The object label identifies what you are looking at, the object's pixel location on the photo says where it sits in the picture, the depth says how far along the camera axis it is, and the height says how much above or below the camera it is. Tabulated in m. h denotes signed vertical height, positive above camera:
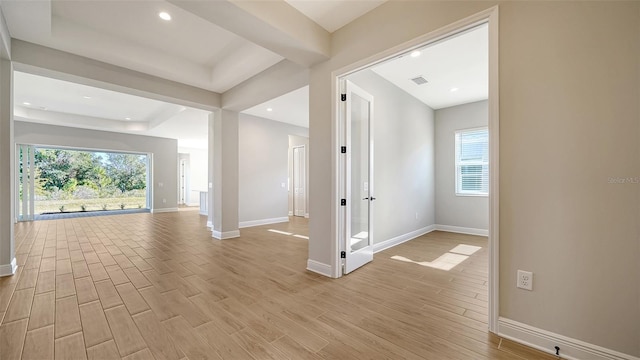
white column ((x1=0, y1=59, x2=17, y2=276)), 2.90 +0.11
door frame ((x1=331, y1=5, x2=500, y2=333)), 1.82 +0.27
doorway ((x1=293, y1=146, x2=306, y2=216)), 8.49 -0.11
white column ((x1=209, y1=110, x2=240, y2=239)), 5.01 +0.09
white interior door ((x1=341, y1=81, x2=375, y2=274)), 3.04 -0.01
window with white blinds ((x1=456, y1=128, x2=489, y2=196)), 5.48 +0.34
